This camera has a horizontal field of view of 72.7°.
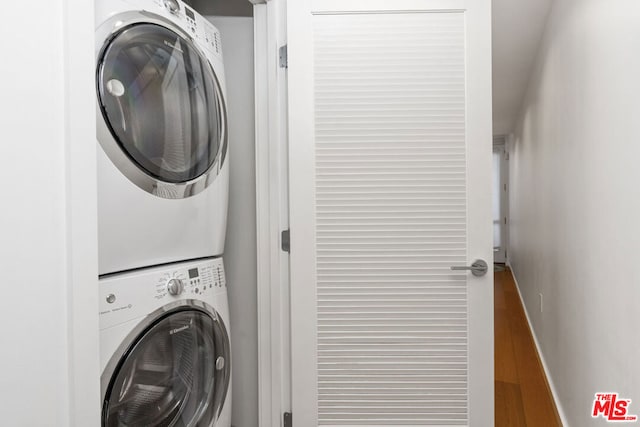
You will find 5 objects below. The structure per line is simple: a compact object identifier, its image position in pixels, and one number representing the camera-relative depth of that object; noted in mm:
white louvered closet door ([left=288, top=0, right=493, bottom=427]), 1700
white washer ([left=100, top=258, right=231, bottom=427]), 1110
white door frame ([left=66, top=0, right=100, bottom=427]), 862
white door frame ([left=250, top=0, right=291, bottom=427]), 1800
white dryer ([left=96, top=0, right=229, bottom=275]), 1097
